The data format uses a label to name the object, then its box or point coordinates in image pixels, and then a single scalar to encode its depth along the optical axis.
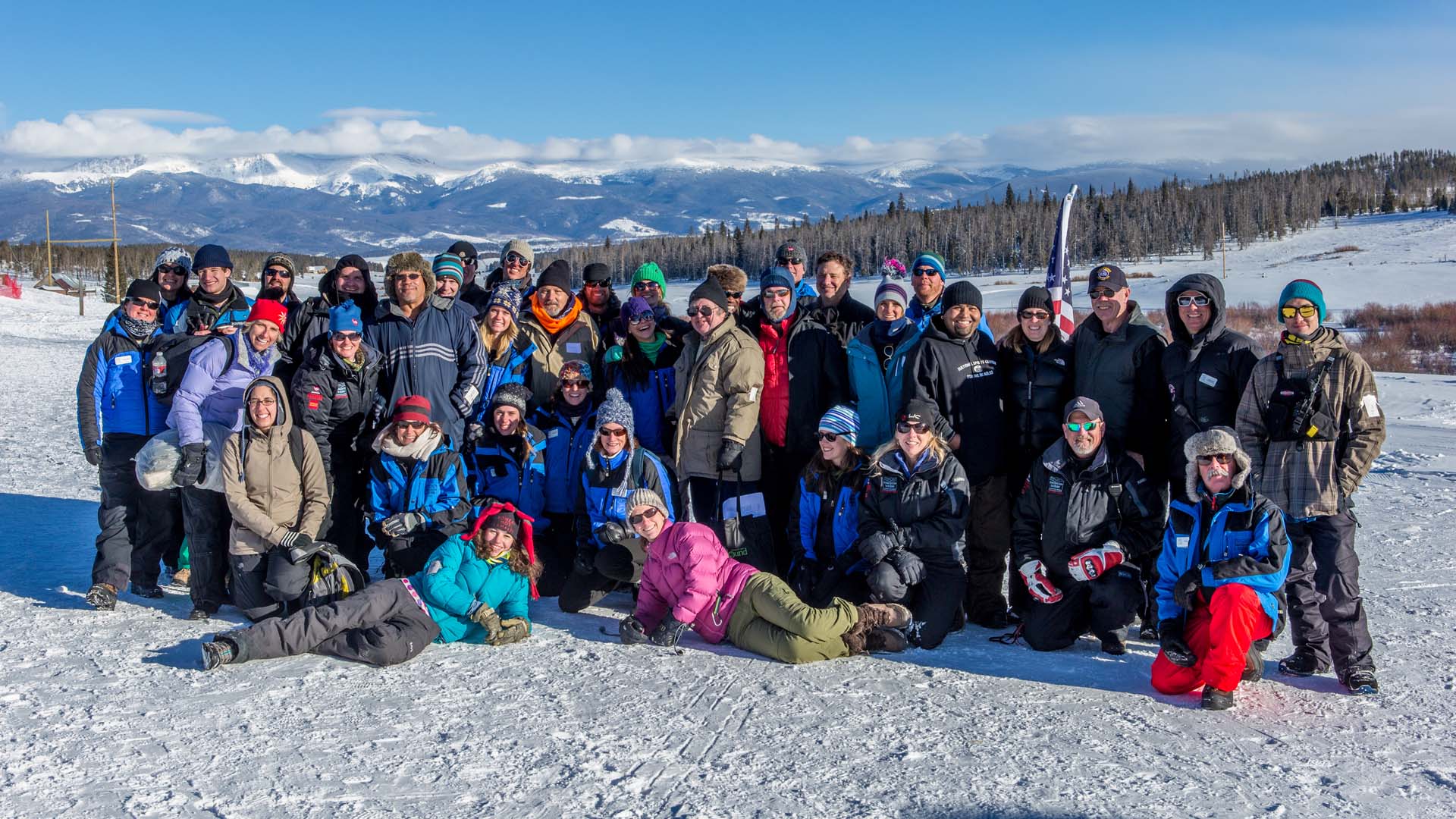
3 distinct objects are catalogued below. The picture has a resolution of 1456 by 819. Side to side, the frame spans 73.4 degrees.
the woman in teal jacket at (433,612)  4.37
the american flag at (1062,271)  8.45
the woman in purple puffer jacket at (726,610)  4.49
